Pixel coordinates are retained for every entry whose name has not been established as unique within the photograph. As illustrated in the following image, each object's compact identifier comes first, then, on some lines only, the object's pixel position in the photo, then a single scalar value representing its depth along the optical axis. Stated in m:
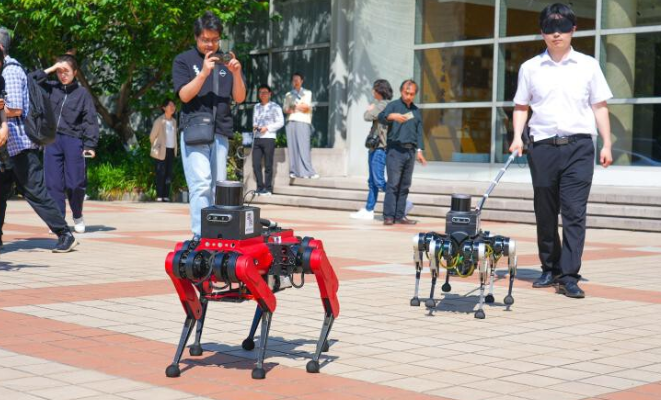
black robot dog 7.31
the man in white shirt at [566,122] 8.67
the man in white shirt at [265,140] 21.80
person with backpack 10.37
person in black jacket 12.80
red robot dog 5.32
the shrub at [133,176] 21.83
